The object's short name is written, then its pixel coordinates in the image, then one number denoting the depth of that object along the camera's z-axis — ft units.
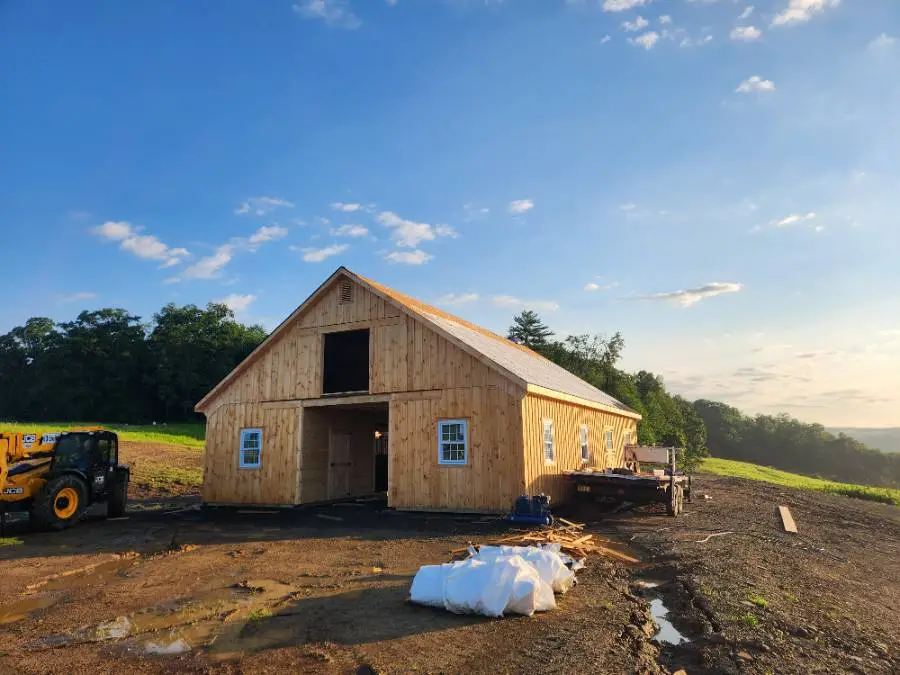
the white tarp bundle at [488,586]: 20.57
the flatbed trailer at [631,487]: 48.60
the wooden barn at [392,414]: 49.14
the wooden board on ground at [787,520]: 45.06
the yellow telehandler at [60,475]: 41.55
